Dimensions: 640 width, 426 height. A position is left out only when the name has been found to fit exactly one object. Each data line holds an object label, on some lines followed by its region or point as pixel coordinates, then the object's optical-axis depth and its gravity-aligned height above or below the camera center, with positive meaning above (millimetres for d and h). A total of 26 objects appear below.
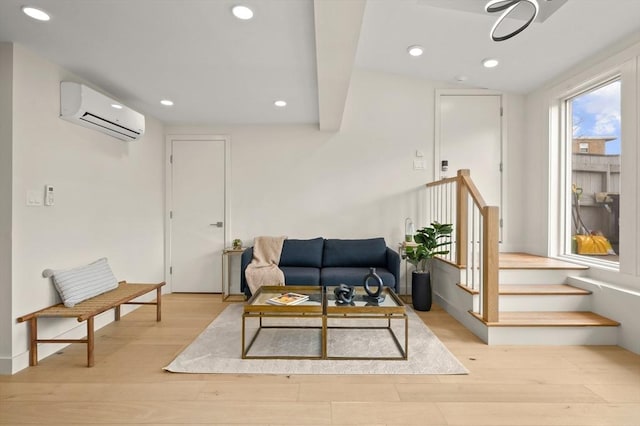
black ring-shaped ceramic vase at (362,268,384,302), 2855 -670
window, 3357 +452
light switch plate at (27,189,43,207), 2550 +117
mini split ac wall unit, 2838 +926
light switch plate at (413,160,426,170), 4617 +679
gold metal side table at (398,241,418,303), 4274 -761
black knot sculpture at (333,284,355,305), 2736 -668
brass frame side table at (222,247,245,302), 4406 -898
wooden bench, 2473 -740
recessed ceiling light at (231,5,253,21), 2146 +1302
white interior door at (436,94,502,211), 4547 +1023
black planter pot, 3854 -891
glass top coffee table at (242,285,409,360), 2580 -1090
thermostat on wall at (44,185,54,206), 2693 +139
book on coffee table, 2695 -703
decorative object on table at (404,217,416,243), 4480 -218
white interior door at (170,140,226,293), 4719 +6
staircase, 2881 -895
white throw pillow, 2691 -586
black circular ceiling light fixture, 1954 +1248
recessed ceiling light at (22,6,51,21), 2109 +1271
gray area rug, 2434 -1108
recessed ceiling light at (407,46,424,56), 3734 +1829
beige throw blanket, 3873 -623
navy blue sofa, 3996 -551
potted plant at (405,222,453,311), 3828 -470
